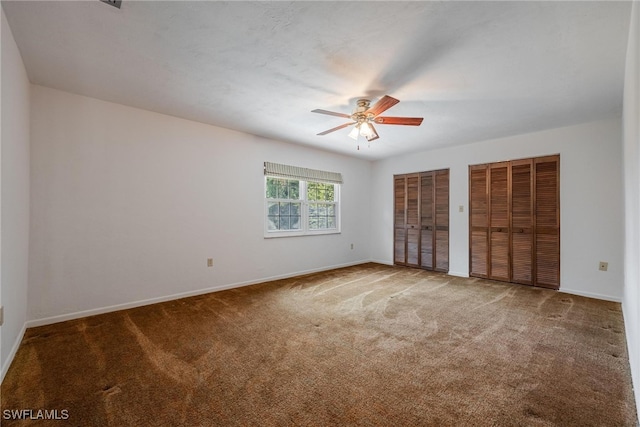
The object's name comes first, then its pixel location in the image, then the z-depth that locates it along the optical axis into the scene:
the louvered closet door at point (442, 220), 5.07
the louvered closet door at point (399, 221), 5.71
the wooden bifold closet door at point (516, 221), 4.02
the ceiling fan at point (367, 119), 2.77
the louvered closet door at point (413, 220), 5.48
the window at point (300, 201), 4.60
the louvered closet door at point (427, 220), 5.26
